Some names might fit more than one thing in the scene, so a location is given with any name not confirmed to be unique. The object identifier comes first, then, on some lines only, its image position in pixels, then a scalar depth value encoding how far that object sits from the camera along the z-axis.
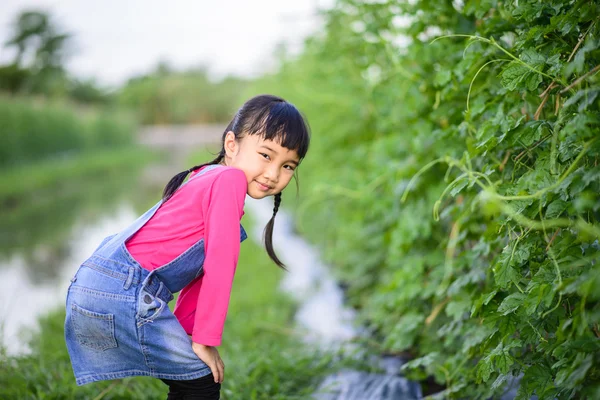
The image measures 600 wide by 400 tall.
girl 1.52
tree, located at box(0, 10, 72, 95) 37.53
